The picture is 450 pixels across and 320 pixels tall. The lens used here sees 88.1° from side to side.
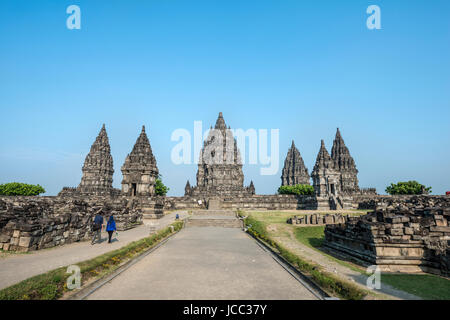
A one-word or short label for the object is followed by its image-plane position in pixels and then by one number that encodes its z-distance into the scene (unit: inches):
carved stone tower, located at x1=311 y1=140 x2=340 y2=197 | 1348.4
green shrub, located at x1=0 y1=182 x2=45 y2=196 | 1903.3
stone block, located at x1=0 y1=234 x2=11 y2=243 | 362.3
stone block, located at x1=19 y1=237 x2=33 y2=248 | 363.2
